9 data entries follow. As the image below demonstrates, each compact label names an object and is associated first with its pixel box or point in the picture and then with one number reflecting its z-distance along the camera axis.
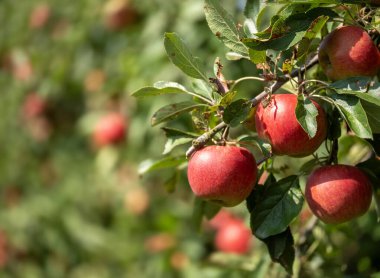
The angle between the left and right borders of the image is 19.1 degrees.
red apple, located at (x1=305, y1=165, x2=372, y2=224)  1.49
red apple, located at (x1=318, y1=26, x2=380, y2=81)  1.45
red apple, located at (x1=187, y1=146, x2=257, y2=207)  1.48
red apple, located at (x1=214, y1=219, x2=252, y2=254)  4.05
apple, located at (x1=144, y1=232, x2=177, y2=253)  4.40
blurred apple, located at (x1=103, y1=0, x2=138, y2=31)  4.80
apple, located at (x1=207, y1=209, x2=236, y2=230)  4.34
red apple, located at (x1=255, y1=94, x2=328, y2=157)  1.42
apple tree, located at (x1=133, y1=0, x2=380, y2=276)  1.42
